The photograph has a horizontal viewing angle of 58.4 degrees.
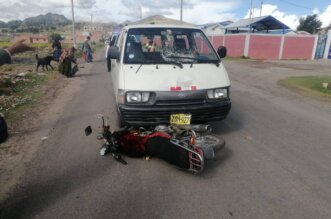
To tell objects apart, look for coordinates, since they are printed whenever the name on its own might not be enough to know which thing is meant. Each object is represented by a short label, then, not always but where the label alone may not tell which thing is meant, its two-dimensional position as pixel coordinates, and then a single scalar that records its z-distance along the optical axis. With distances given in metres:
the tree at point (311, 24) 64.31
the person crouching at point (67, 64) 13.53
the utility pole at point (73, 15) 33.21
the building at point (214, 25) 54.26
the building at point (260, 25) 34.31
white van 4.46
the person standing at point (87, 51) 21.64
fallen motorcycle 3.89
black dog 15.31
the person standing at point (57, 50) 17.34
